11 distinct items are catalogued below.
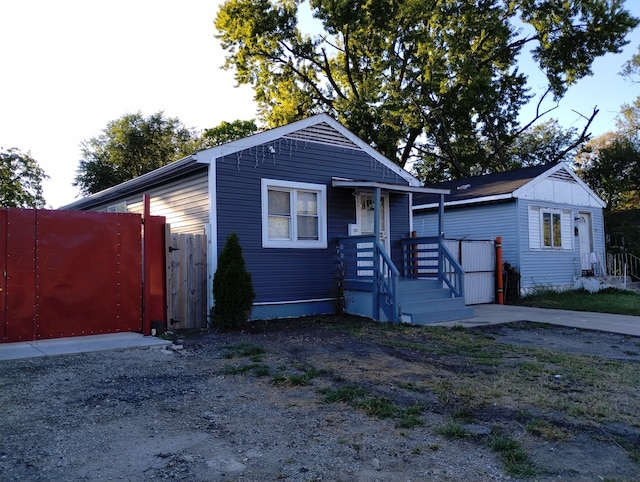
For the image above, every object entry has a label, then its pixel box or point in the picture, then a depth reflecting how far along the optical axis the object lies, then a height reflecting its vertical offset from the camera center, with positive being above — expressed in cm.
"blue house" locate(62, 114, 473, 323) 1002 +98
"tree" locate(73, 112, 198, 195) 3203 +801
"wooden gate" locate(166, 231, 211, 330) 894 -29
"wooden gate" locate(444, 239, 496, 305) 1375 -15
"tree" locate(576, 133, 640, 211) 2636 +469
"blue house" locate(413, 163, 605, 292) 1570 +140
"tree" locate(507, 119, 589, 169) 3269 +758
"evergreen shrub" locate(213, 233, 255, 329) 895 -43
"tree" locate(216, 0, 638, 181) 2533 +1123
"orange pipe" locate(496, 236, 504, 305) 1456 -36
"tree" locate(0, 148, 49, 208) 2519 +473
